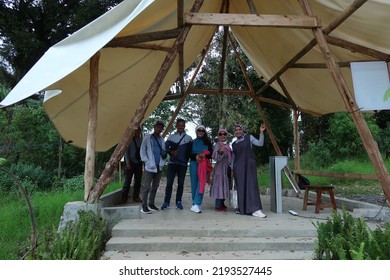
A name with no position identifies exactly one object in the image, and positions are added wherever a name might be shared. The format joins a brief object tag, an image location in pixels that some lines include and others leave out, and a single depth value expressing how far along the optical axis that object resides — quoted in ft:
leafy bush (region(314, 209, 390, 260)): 9.61
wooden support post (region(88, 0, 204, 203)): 14.96
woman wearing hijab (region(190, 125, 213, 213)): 19.48
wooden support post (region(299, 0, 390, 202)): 14.62
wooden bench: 19.12
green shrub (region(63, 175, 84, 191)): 36.36
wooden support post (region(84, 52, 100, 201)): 15.40
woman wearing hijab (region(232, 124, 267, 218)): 18.07
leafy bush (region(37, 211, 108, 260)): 10.46
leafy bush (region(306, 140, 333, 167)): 47.68
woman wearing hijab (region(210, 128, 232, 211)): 19.45
